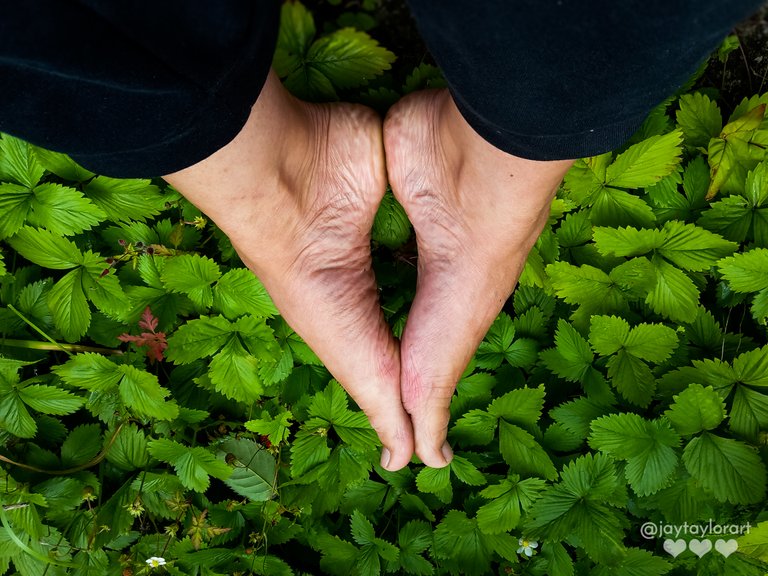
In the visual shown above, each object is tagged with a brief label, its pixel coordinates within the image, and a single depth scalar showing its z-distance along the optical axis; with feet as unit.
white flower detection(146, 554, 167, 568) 1.90
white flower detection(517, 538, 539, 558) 1.86
